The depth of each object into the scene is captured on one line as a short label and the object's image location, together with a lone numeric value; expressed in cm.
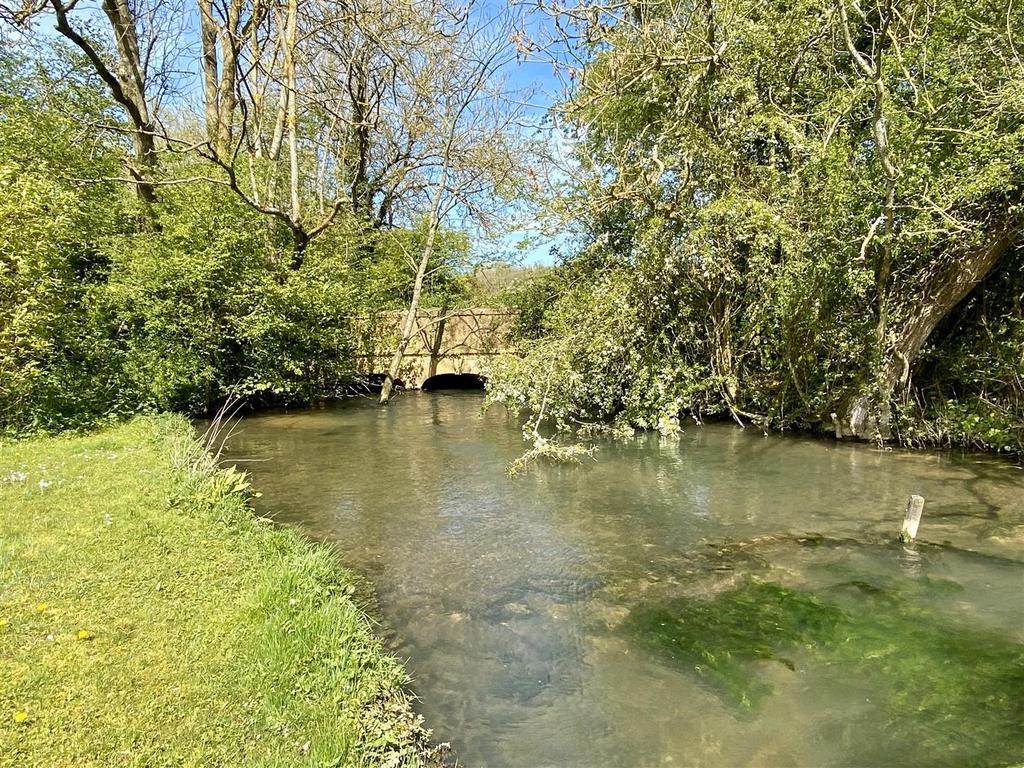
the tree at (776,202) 859
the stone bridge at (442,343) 1930
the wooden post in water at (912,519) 613
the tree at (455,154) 1688
